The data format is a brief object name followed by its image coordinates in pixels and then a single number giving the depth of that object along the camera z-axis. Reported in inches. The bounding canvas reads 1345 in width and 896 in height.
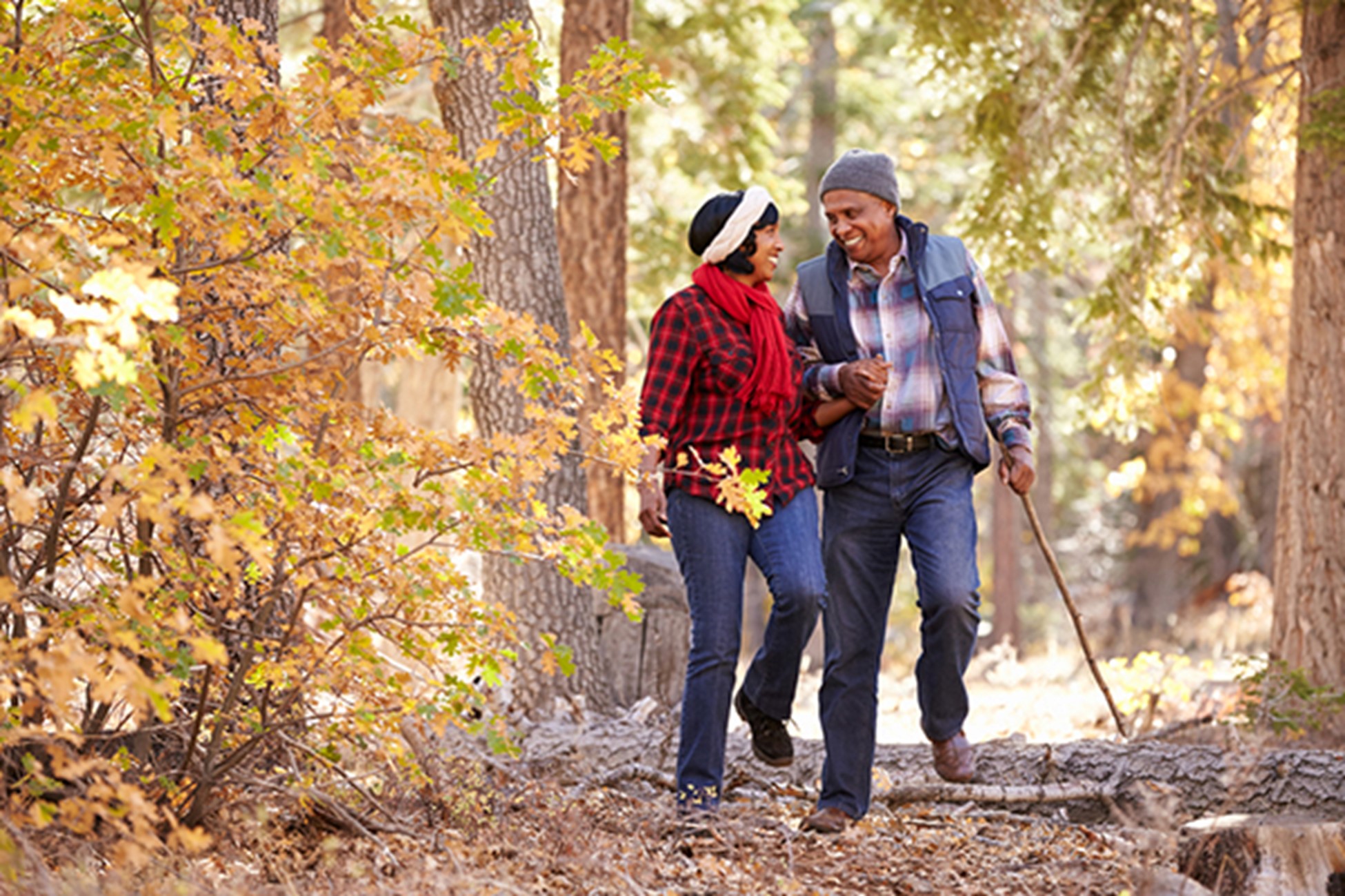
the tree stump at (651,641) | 579.8
